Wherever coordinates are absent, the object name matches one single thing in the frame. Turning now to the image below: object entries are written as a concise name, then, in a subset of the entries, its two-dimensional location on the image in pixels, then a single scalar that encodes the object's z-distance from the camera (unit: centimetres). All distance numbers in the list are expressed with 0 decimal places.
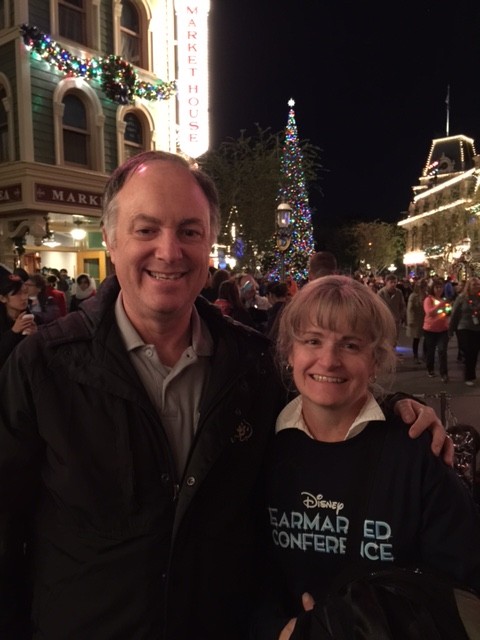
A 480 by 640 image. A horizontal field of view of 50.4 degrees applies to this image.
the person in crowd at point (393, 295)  1210
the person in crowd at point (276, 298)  715
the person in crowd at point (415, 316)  1195
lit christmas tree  2255
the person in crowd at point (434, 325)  1038
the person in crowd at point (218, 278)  941
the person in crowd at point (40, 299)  707
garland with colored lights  1066
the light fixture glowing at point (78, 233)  1426
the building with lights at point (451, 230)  3323
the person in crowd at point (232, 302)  746
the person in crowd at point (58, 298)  818
